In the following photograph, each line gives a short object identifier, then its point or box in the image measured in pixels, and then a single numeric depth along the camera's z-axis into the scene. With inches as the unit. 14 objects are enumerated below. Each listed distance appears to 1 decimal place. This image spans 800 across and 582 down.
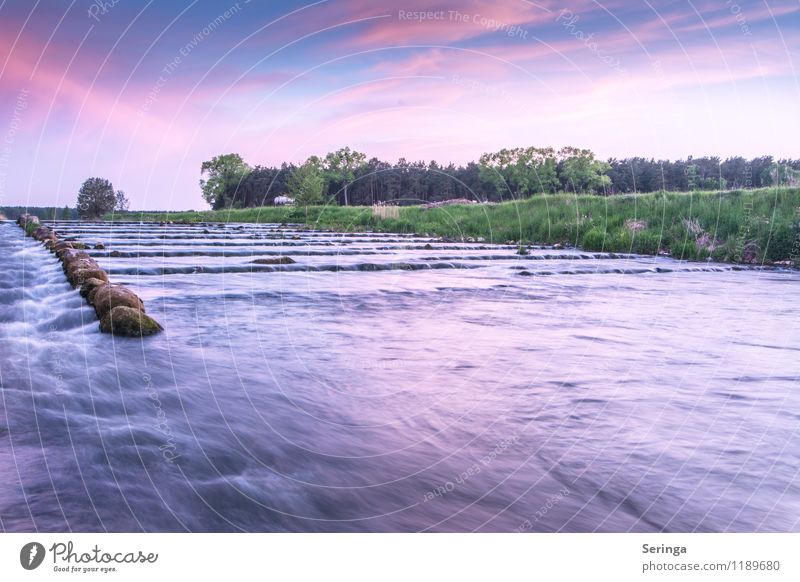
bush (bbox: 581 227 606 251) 1088.2
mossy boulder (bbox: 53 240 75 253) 768.5
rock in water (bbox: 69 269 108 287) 452.4
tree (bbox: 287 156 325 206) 2778.1
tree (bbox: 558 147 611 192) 3745.1
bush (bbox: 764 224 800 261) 857.5
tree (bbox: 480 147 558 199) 3058.6
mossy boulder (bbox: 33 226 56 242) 1051.1
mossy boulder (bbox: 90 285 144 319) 343.4
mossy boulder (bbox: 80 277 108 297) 411.8
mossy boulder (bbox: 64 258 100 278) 518.9
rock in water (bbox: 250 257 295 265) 723.4
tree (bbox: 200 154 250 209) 3570.4
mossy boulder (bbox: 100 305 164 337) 330.0
